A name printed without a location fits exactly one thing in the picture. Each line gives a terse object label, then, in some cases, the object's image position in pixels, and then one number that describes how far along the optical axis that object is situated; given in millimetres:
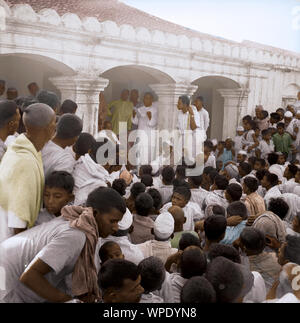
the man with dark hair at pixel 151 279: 2314
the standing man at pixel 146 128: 8336
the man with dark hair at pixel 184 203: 3881
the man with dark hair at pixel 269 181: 5062
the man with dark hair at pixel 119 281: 2043
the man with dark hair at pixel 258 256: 2900
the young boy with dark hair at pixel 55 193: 2246
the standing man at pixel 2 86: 6371
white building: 6484
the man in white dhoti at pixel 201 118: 8414
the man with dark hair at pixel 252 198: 4258
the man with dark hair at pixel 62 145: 2689
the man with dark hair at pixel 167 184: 4703
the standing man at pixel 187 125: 8242
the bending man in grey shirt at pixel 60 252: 1848
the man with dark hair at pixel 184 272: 2408
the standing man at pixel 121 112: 8305
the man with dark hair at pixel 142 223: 3455
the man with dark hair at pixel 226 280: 2219
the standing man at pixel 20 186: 2129
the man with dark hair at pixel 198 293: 2068
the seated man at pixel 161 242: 3045
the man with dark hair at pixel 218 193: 4297
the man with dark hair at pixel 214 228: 3090
